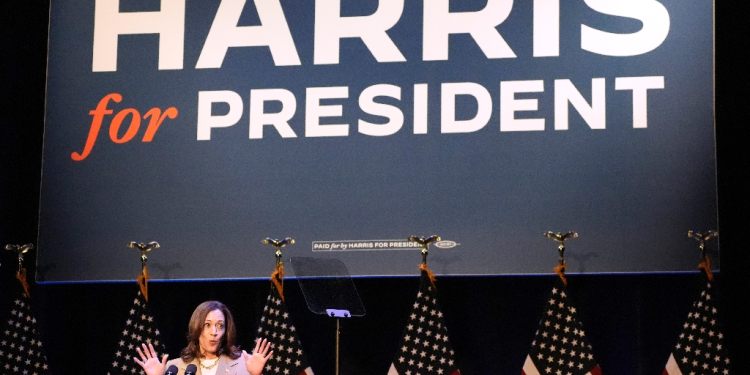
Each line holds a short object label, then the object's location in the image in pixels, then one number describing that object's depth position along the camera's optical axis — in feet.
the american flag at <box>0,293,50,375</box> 41.39
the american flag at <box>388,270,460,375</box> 39.09
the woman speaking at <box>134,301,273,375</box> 37.29
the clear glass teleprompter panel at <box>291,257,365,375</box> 38.45
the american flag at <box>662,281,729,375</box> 37.35
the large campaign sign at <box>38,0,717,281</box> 39.70
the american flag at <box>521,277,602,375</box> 38.19
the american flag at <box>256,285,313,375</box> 39.70
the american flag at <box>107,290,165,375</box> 40.91
